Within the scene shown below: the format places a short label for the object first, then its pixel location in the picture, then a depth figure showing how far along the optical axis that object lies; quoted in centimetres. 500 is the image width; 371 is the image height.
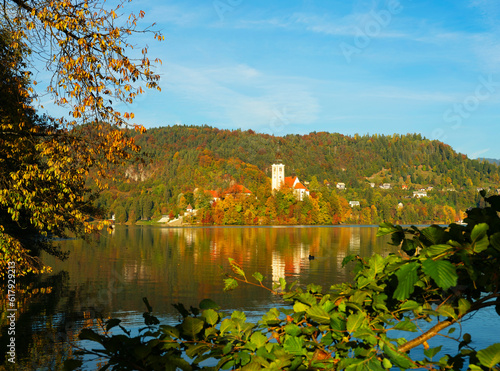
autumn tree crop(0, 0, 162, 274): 700
